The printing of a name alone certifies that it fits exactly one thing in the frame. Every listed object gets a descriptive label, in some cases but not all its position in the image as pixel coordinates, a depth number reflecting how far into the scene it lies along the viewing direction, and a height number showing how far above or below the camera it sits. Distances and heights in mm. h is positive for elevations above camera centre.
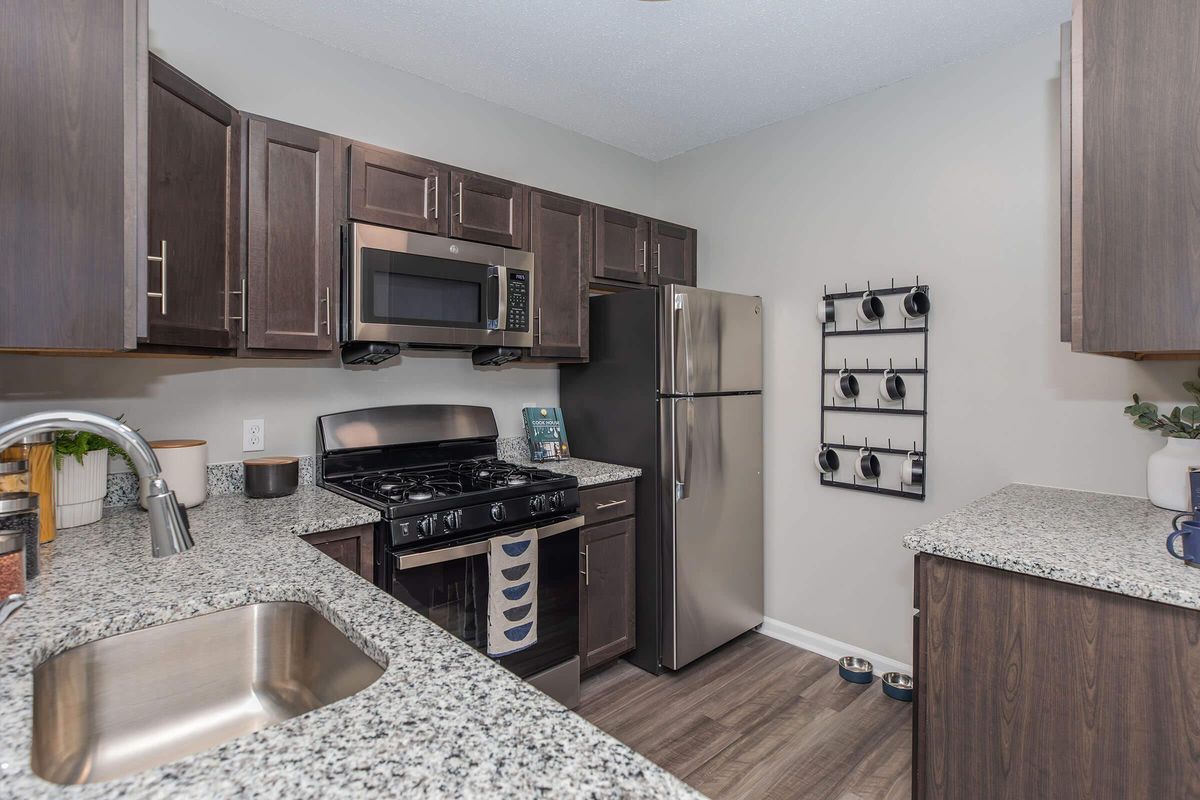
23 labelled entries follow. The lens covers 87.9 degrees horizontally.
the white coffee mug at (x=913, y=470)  2652 -293
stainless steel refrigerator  2740 -189
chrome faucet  855 -80
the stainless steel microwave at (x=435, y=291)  2238 +427
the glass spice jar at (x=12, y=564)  1110 -296
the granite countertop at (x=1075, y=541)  1353 -361
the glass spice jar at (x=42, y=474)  1568 -191
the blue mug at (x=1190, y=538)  1385 -307
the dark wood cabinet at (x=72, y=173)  1146 +439
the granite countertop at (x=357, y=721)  634 -387
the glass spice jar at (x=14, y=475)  1372 -168
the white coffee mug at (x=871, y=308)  2752 +415
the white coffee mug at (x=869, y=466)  2785 -287
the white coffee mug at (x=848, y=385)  2844 +77
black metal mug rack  2676 +4
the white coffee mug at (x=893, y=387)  2717 +65
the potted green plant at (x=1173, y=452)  1842 -148
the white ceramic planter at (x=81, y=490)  1698 -250
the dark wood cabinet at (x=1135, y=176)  1478 +561
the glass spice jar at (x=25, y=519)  1222 -237
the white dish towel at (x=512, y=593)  2232 -704
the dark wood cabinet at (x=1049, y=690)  1338 -683
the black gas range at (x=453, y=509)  2051 -383
